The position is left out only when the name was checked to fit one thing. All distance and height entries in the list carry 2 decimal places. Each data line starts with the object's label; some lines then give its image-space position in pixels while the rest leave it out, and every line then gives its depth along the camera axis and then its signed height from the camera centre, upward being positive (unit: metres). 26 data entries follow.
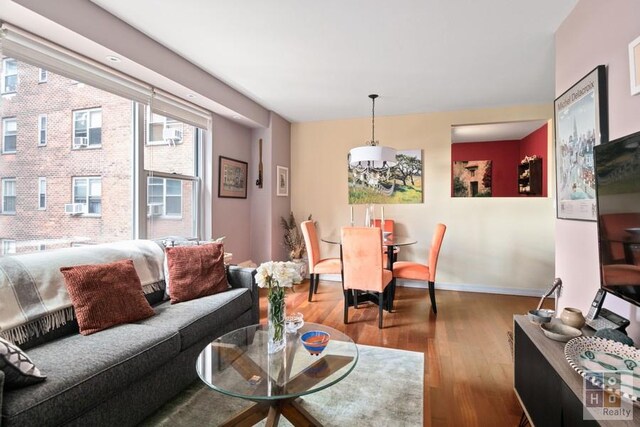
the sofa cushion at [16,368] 1.19 -0.60
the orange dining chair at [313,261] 3.70 -0.57
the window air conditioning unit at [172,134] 3.29 +0.88
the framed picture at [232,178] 4.01 +0.50
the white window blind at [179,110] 3.05 +1.13
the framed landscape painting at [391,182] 4.49 +0.49
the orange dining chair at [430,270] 3.33 -0.60
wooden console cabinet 1.07 -0.68
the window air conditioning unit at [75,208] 2.42 +0.06
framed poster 1.69 +0.46
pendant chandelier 3.29 +0.63
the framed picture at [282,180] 4.71 +0.54
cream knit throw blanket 1.59 -0.41
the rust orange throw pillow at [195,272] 2.38 -0.45
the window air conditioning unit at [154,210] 3.07 +0.05
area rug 1.69 -1.10
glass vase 1.60 -0.54
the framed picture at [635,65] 1.40 +0.69
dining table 3.41 -0.51
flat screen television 1.19 +0.00
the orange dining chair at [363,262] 2.93 -0.45
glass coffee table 1.34 -0.74
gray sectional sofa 1.21 -0.71
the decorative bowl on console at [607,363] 0.99 -0.54
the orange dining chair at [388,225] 4.44 -0.14
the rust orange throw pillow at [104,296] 1.79 -0.49
